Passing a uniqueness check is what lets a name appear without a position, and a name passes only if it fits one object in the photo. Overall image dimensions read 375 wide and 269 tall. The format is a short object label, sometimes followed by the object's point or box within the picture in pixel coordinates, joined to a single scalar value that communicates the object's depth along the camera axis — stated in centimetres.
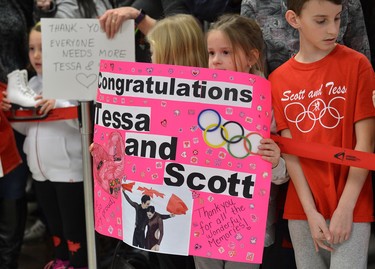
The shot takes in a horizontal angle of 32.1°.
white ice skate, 328
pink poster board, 216
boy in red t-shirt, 220
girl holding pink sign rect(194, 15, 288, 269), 238
